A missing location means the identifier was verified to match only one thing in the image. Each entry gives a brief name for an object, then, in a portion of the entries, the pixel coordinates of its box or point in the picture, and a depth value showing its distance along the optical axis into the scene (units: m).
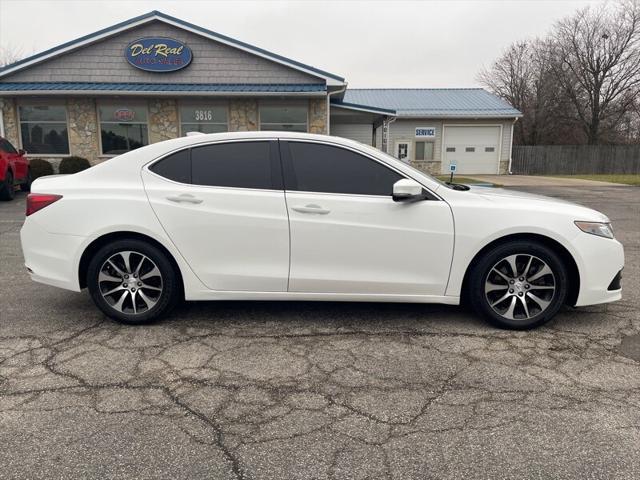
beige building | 17.25
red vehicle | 12.38
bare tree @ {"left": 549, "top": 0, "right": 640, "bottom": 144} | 35.31
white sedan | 3.77
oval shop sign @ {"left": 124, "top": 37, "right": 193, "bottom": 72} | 17.52
